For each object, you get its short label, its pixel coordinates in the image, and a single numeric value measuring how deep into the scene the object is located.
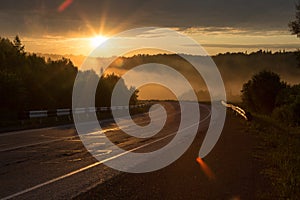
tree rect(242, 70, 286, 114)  58.50
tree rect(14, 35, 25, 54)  55.44
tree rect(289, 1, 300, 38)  31.12
